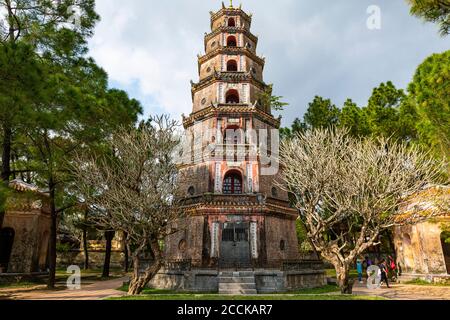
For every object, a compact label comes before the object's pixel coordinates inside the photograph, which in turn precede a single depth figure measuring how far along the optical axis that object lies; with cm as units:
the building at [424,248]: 1712
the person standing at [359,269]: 1870
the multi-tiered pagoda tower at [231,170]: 1723
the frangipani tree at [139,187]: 1247
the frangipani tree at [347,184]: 1144
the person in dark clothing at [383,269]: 1608
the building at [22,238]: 1861
